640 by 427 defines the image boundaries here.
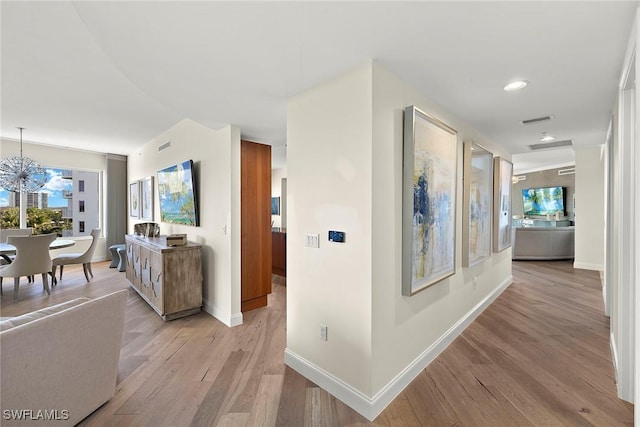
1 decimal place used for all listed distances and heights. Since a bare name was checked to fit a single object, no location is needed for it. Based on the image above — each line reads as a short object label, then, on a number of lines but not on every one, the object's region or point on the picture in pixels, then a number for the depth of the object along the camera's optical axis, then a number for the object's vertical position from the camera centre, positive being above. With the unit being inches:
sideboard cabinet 132.0 -32.5
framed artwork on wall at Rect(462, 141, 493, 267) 117.1 +3.5
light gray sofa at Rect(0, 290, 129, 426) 56.1 -33.5
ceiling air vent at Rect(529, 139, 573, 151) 165.5 +40.5
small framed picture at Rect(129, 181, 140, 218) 240.7 +10.8
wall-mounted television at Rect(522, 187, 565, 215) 353.7 +14.2
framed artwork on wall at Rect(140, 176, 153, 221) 212.4 +10.4
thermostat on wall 78.4 -7.0
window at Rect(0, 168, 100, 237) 224.2 +5.4
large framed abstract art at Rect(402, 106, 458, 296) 81.2 +3.3
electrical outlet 83.7 -35.9
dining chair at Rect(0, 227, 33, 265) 195.0 -15.0
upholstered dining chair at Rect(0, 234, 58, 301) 155.2 -26.2
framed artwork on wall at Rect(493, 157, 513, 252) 151.6 +4.8
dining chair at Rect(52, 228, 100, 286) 193.2 -32.9
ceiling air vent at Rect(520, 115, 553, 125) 119.7 +39.4
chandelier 182.2 +24.2
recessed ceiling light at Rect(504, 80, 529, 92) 85.3 +38.9
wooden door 141.6 -6.7
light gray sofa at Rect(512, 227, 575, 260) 268.2 -29.3
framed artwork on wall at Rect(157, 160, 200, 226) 150.3 +10.0
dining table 158.9 -20.9
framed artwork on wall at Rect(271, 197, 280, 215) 309.3 +6.5
